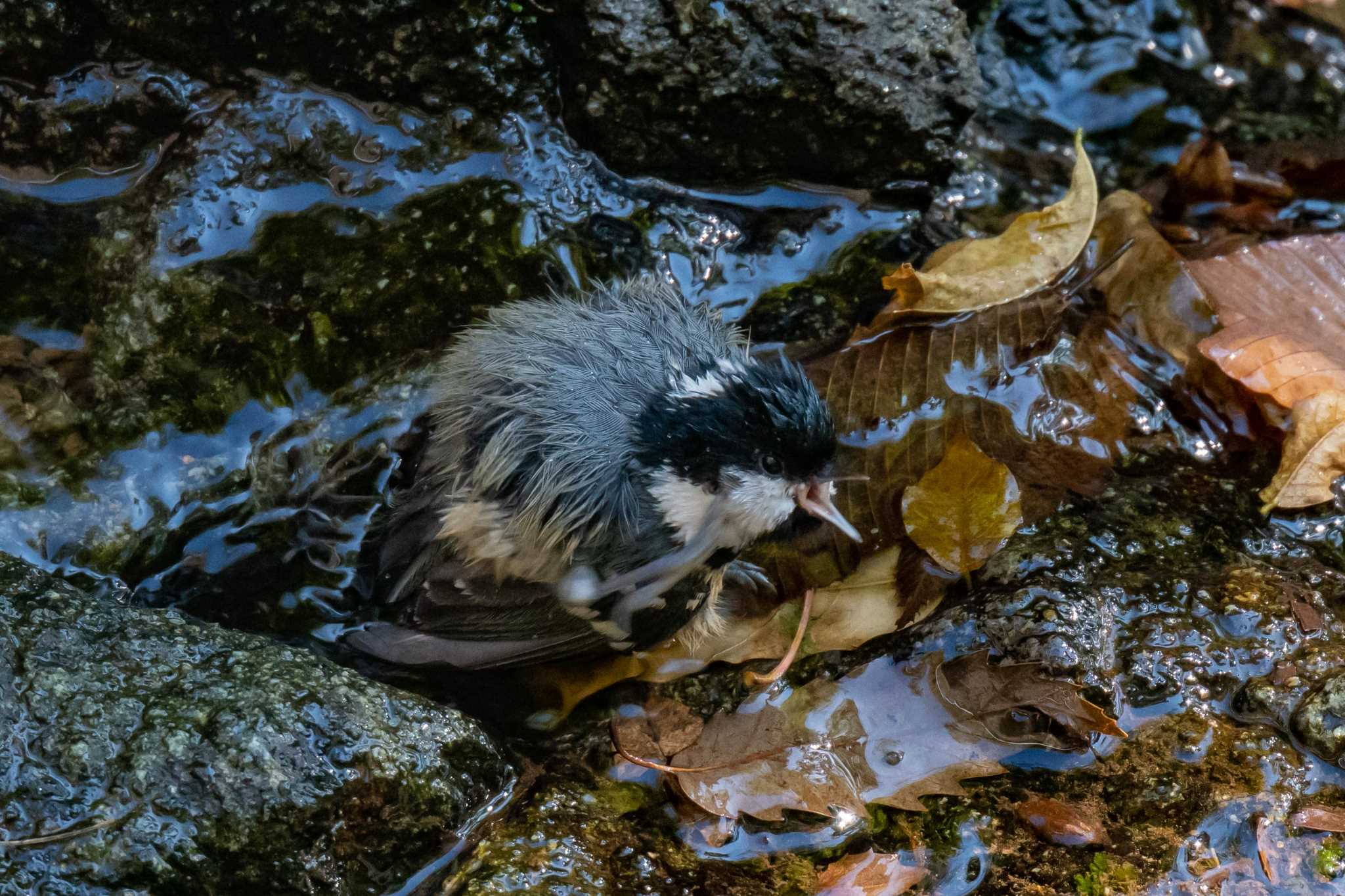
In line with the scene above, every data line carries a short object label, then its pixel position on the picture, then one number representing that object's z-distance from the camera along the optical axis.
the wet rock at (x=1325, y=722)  5.17
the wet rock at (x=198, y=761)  4.47
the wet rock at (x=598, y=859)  4.81
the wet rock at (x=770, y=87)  6.29
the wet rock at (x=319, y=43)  6.05
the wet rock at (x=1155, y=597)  5.48
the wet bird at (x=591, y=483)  5.30
